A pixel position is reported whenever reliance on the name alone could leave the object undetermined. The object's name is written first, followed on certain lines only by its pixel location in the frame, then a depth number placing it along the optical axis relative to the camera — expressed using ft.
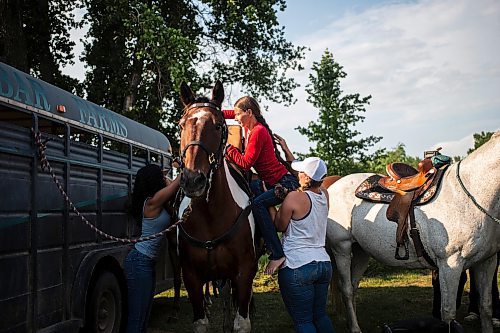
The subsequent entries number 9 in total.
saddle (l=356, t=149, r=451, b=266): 19.88
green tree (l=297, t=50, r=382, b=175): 81.66
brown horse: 14.25
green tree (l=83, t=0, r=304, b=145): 48.34
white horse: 18.39
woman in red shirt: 15.49
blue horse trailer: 13.46
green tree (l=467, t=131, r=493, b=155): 69.09
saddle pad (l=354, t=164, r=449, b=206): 19.90
